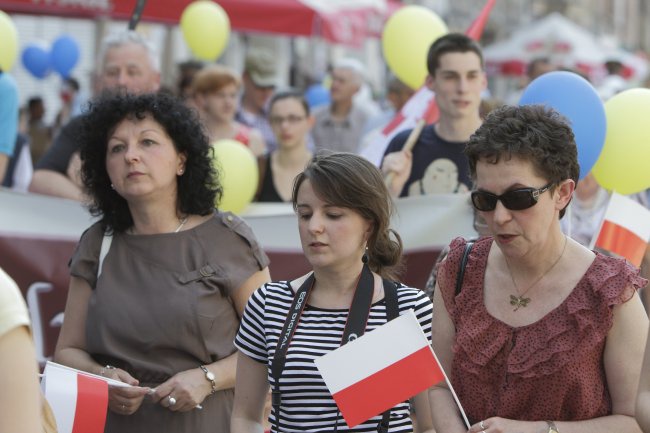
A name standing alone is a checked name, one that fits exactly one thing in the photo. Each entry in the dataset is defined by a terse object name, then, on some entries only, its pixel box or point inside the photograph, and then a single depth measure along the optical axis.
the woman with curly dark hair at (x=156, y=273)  8.67
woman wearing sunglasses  6.59
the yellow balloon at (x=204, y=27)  21.52
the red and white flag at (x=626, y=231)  9.80
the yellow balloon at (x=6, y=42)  15.08
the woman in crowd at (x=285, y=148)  16.27
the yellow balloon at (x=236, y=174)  12.76
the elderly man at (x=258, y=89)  23.64
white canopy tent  53.12
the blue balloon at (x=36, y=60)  32.50
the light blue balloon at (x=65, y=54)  28.92
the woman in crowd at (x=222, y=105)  17.09
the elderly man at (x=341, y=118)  24.11
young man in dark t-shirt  12.04
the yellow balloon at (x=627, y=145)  10.41
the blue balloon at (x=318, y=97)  30.93
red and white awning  23.14
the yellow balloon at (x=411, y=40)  15.18
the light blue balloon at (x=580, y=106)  10.16
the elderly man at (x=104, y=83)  12.34
